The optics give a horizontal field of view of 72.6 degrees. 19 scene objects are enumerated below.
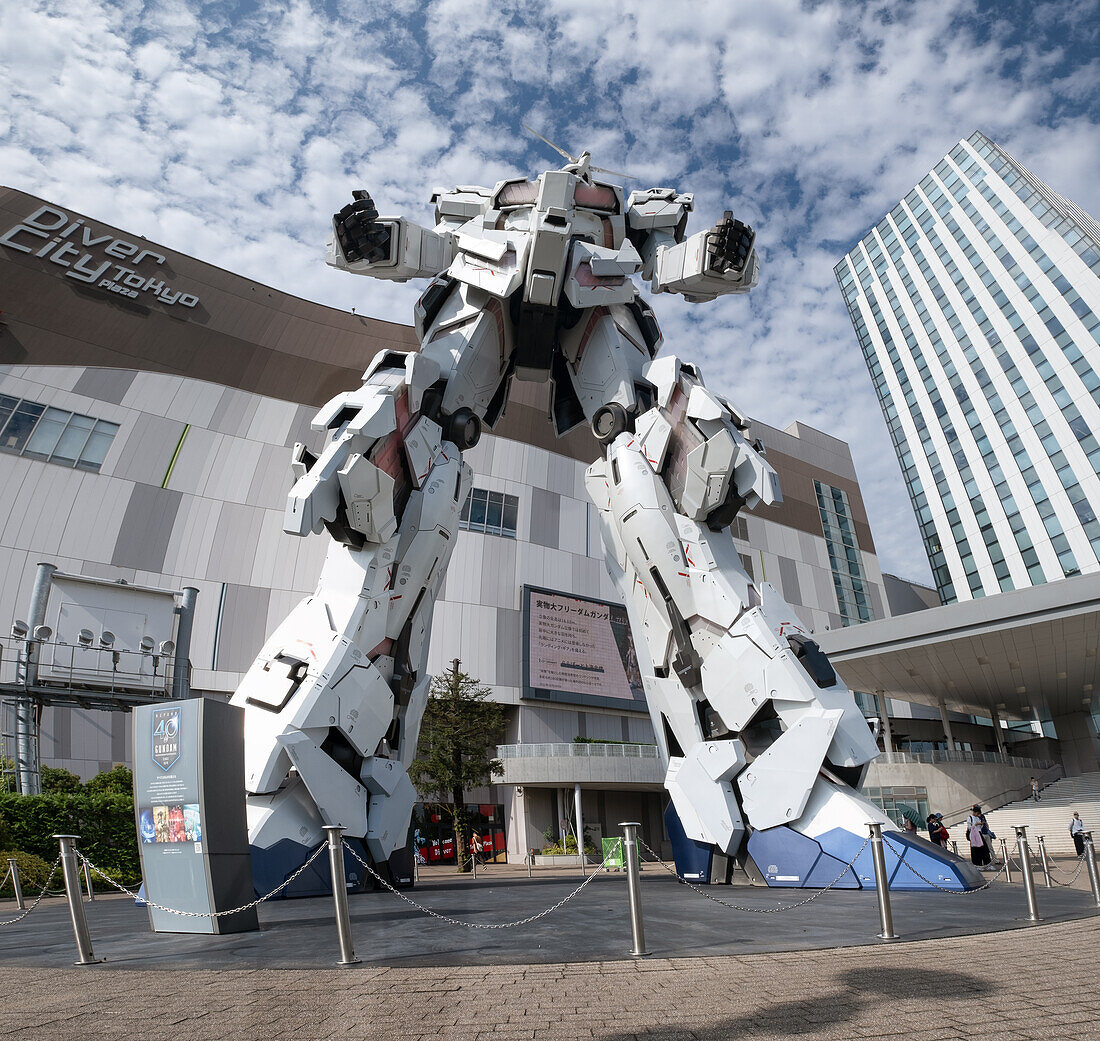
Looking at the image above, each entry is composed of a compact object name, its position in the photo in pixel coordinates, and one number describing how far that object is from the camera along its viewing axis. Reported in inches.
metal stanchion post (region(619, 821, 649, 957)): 156.4
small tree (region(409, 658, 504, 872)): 868.0
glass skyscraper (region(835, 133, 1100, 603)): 1546.5
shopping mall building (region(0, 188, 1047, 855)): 845.8
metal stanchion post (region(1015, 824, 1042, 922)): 200.5
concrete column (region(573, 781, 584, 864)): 869.5
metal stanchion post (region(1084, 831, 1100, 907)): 242.4
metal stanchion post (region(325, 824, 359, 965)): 152.3
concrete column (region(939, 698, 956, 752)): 1058.0
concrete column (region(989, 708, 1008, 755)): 1183.7
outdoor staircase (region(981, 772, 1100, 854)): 818.2
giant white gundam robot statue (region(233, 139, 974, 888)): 274.5
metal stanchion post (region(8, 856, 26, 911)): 342.6
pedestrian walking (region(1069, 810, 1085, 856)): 560.8
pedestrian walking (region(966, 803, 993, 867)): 522.3
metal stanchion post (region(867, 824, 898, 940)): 168.4
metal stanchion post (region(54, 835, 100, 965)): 160.1
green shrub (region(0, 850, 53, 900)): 445.4
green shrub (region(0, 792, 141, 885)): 506.9
